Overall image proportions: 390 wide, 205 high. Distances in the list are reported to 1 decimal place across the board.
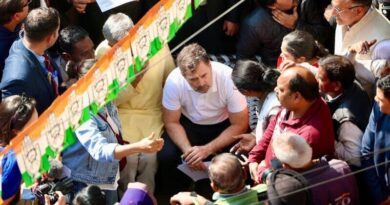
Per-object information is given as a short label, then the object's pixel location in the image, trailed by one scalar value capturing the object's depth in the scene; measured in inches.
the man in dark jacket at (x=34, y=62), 325.3
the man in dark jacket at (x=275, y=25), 384.5
